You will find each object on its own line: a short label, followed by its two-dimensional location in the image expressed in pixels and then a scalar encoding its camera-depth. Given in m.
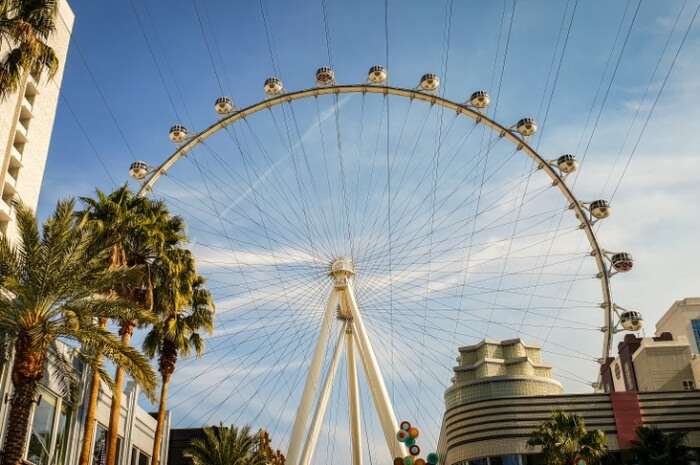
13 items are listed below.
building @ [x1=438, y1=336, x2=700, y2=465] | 99.62
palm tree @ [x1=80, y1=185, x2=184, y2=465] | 32.03
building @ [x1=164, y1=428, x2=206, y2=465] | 66.19
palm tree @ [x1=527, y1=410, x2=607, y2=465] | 55.62
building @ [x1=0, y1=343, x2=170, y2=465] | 30.28
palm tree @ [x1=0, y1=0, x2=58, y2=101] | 23.62
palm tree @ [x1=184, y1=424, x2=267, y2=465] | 46.25
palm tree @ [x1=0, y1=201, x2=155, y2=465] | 22.95
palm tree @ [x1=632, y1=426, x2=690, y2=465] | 58.38
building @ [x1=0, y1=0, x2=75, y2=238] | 45.91
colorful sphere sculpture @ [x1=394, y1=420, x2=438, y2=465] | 36.91
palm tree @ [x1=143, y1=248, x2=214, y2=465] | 36.59
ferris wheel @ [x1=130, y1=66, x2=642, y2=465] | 50.66
